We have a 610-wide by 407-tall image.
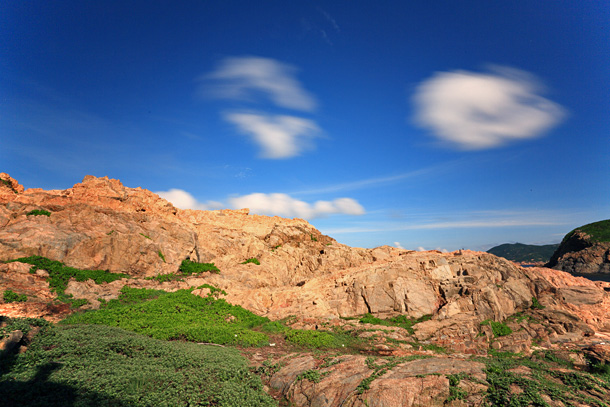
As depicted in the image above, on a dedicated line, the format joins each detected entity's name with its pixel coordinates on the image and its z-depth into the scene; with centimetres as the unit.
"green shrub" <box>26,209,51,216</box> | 2462
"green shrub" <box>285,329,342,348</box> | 1567
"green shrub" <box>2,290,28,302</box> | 1658
